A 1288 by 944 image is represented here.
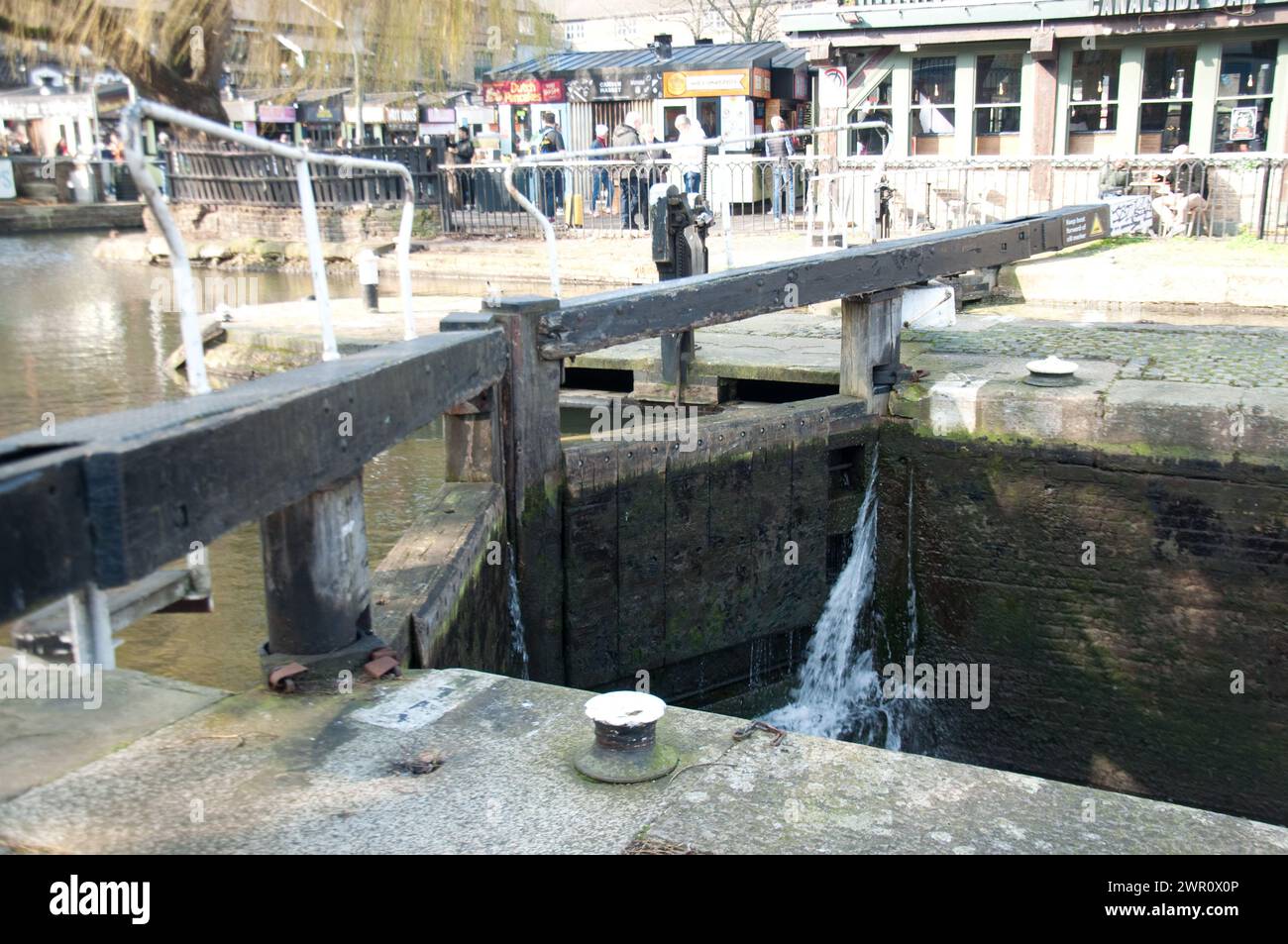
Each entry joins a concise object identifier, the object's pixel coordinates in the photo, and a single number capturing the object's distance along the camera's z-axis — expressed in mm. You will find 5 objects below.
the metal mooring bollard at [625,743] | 3479
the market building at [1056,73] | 17906
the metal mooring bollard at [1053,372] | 7434
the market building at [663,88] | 23922
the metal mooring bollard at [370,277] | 11164
